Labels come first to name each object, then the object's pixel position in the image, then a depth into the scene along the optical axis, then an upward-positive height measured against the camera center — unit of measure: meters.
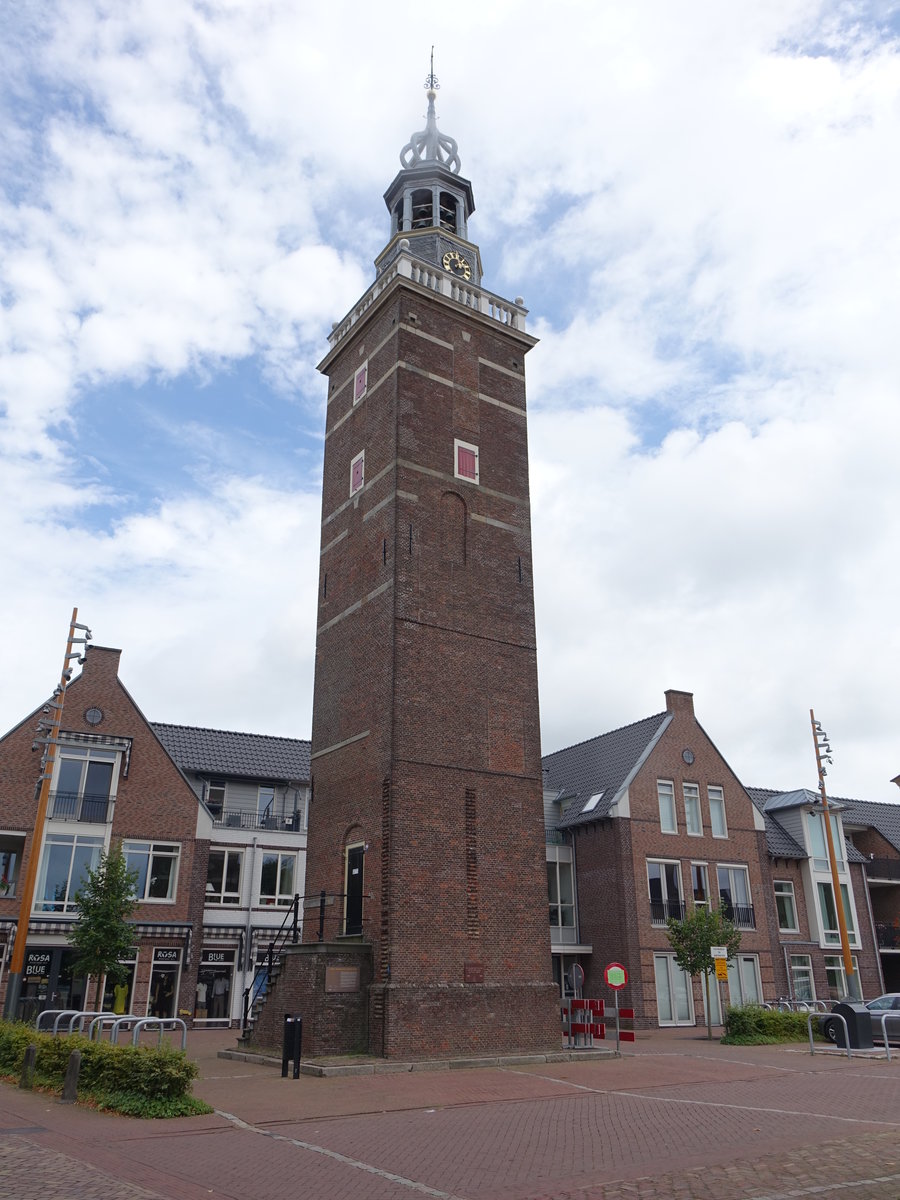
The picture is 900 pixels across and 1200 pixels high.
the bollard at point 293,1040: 18.05 -1.06
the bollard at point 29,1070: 15.26 -1.36
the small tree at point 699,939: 31.50 +1.30
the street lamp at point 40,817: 19.80 +3.41
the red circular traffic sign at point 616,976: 23.53 +0.11
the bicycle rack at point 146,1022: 15.28 -0.70
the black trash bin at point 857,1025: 23.20 -0.99
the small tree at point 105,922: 28.47 +1.60
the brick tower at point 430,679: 21.94 +7.34
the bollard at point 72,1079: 14.19 -1.38
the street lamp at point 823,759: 31.25 +6.98
